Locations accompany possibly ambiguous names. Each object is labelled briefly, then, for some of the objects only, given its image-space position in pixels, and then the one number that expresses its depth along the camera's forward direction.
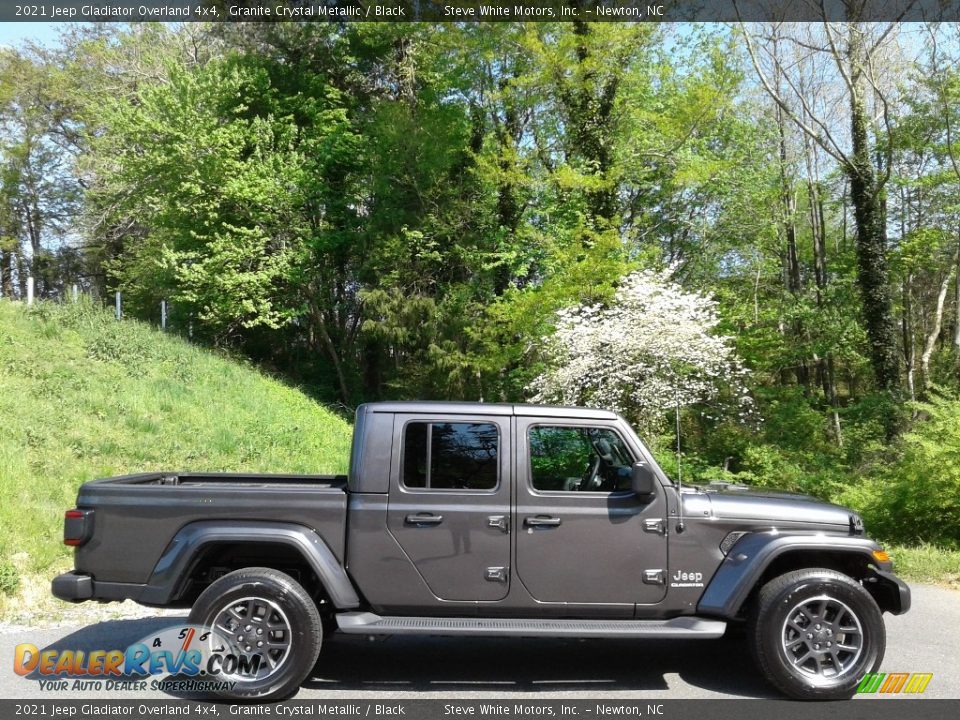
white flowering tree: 17.31
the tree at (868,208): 19.50
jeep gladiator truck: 5.04
